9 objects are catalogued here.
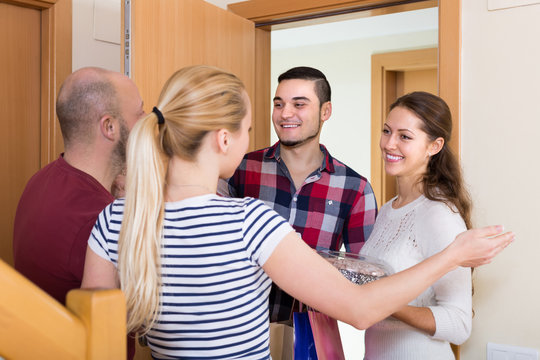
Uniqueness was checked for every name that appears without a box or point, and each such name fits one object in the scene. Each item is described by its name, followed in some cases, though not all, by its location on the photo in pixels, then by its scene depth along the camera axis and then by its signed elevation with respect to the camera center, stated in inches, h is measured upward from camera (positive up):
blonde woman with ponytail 34.8 -4.9
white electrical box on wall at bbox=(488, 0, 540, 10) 79.1 +27.3
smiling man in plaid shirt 80.1 -0.2
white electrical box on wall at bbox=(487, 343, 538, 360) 78.3 -26.6
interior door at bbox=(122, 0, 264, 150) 81.0 +24.7
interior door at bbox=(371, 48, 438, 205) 180.7 +33.1
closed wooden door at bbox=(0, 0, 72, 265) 86.0 +15.6
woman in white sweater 54.7 -5.2
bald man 46.6 -0.1
